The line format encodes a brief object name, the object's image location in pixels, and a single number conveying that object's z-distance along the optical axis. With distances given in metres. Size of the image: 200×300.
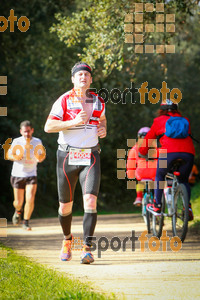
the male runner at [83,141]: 14.95
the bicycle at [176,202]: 18.30
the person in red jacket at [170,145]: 18.59
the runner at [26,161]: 25.89
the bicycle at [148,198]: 22.35
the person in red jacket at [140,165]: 21.44
